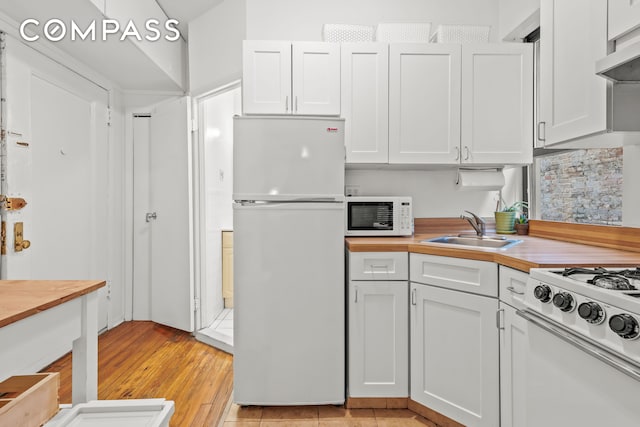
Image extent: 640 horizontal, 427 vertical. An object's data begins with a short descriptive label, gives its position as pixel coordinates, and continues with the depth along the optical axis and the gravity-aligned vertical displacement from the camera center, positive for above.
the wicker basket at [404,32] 2.54 +1.19
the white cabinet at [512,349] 1.50 -0.57
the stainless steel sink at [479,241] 2.20 -0.19
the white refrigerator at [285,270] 2.06 -0.33
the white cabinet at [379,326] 2.04 -0.63
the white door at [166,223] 3.18 -0.12
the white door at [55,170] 2.26 +0.27
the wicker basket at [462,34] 2.50 +1.16
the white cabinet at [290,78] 2.39 +0.84
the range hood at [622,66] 1.10 +0.46
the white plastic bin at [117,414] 0.93 -0.52
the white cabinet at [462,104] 2.43 +0.67
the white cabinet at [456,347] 1.70 -0.67
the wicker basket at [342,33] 2.49 +1.16
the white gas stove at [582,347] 0.89 -0.37
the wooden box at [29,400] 0.78 -0.44
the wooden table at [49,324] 0.82 -0.28
